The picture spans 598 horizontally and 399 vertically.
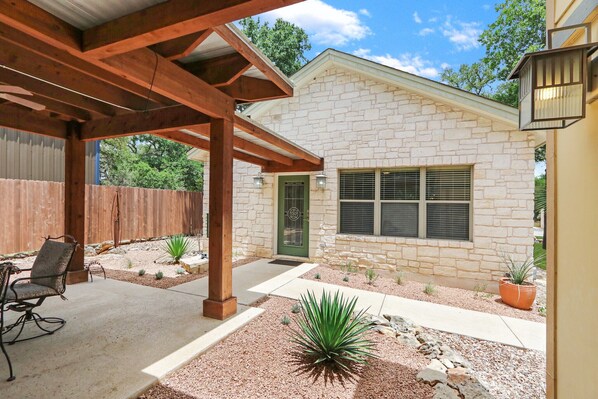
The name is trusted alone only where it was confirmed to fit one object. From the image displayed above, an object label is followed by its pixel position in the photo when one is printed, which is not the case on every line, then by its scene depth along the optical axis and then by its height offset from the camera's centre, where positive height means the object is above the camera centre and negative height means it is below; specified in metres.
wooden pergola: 1.99 +1.25
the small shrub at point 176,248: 6.77 -1.27
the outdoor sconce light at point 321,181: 6.83 +0.43
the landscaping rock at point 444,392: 2.30 -1.62
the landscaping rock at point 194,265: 6.01 -1.49
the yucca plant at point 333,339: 2.69 -1.38
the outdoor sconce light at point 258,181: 7.56 +0.45
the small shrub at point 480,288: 5.58 -1.77
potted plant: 4.68 -1.48
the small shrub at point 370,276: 5.78 -1.64
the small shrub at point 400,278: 5.78 -1.70
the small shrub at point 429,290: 5.17 -1.70
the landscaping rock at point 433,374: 2.48 -1.62
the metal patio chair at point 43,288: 2.87 -1.01
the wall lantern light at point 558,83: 1.44 +0.63
